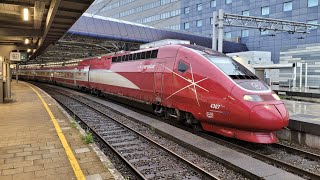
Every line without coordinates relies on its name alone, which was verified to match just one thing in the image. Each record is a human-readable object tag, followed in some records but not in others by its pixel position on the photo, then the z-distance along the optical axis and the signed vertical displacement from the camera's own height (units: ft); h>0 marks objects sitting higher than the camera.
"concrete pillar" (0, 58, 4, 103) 48.58 -1.46
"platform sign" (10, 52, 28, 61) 54.37 +3.95
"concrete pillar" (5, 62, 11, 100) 50.31 -1.78
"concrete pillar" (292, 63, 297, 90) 71.06 -0.06
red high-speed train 24.99 -1.52
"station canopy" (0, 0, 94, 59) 27.87 +6.88
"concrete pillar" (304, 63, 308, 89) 78.57 -1.04
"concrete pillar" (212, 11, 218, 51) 59.57 +9.71
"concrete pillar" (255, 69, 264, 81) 67.02 +1.21
